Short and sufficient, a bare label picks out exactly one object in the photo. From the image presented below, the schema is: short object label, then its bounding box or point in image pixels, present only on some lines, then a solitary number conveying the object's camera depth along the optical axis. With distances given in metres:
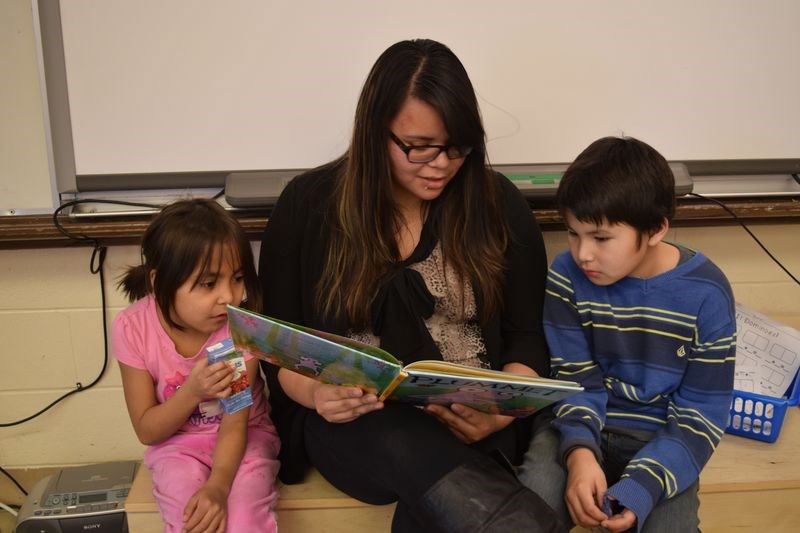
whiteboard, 1.55
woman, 1.17
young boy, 1.19
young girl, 1.24
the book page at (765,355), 1.64
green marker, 1.67
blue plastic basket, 1.55
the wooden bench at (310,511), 1.36
